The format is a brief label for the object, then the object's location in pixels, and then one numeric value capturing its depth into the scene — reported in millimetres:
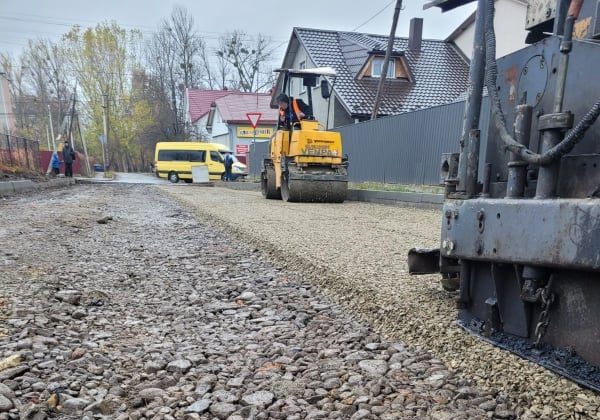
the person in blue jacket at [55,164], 22578
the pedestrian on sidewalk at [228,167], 26584
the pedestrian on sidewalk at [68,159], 22109
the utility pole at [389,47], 16266
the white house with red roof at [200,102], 47812
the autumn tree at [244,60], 45969
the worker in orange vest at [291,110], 12070
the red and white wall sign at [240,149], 38469
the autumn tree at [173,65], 45031
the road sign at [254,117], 20394
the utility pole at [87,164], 34212
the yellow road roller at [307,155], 11312
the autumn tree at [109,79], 42656
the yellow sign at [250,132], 38531
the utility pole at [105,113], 39344
